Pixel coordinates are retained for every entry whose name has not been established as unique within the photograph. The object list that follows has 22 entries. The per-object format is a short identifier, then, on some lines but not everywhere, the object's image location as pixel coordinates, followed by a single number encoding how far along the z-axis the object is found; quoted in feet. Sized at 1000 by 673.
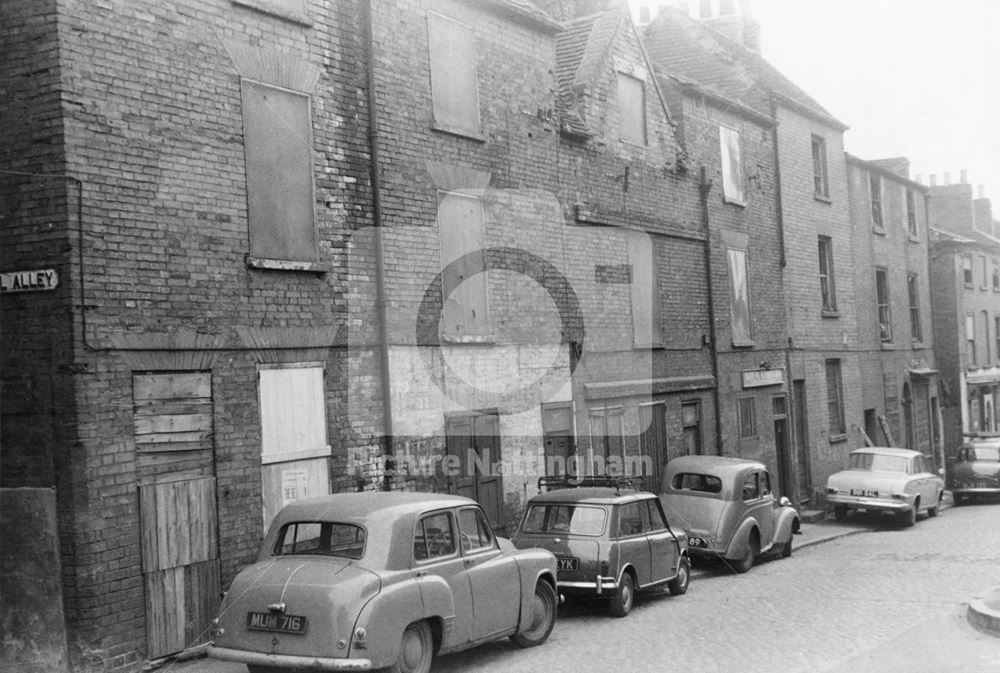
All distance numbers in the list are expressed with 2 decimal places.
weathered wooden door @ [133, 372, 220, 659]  31.73
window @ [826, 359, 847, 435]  86.63
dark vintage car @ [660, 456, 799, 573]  49.78
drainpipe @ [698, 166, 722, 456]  68.28
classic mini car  37.58
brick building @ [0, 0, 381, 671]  30.12
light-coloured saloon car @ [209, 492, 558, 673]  25.30
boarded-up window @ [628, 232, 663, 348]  60.49
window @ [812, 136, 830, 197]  88.07
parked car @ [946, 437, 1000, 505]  87.04
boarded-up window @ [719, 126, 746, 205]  72.59
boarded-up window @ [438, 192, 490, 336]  45.68
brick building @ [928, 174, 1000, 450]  120.57
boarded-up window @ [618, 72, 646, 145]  60.73
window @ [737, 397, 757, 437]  72.38
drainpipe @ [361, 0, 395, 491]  41.39
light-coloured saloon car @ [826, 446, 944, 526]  70.23
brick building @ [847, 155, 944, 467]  93.97
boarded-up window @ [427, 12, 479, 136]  45.37
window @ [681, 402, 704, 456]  65.00
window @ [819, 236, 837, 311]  87.45
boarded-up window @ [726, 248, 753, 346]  72.08
